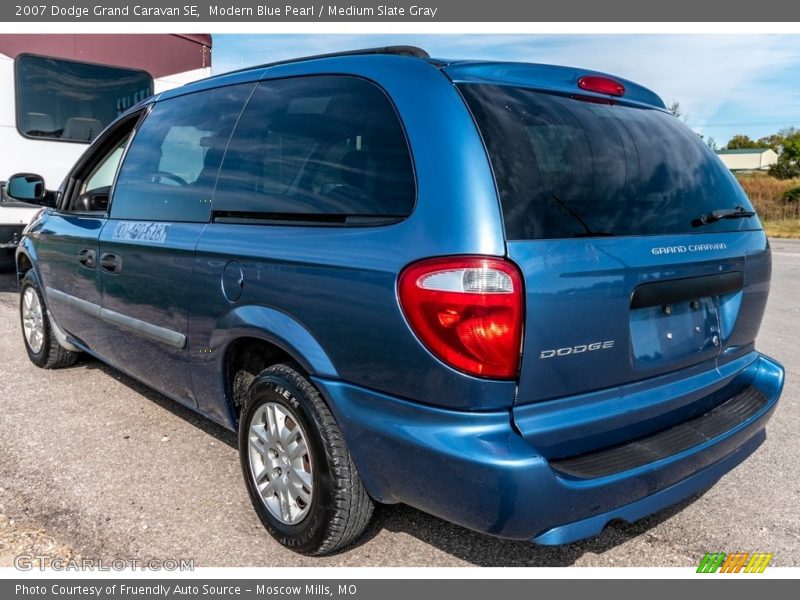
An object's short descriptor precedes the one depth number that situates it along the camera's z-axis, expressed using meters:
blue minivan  2.15
